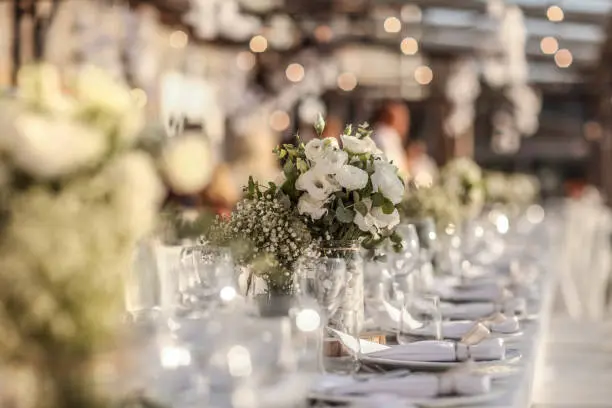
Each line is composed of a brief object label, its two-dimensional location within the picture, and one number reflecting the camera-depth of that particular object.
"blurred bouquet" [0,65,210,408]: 2.00
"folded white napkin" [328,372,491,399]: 2.37
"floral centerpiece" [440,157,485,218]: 5.50
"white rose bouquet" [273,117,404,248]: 2.93
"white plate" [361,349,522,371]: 2.56
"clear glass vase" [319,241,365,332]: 2.75
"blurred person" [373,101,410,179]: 8.17
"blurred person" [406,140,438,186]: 11.07
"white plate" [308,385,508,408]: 2.32
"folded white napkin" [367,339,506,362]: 2.61
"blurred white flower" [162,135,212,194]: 2.08
